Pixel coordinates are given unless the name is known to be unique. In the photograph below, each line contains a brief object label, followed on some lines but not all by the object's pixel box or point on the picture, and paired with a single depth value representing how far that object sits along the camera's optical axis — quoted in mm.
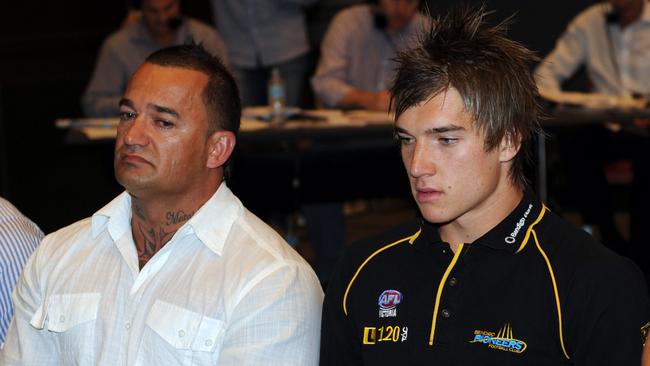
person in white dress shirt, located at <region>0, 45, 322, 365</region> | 4066
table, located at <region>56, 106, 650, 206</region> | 8585
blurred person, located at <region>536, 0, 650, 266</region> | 9407
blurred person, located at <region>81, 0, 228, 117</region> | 9866
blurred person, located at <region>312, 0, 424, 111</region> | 10017
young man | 3525
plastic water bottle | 9072
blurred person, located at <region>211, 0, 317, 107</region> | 10798
